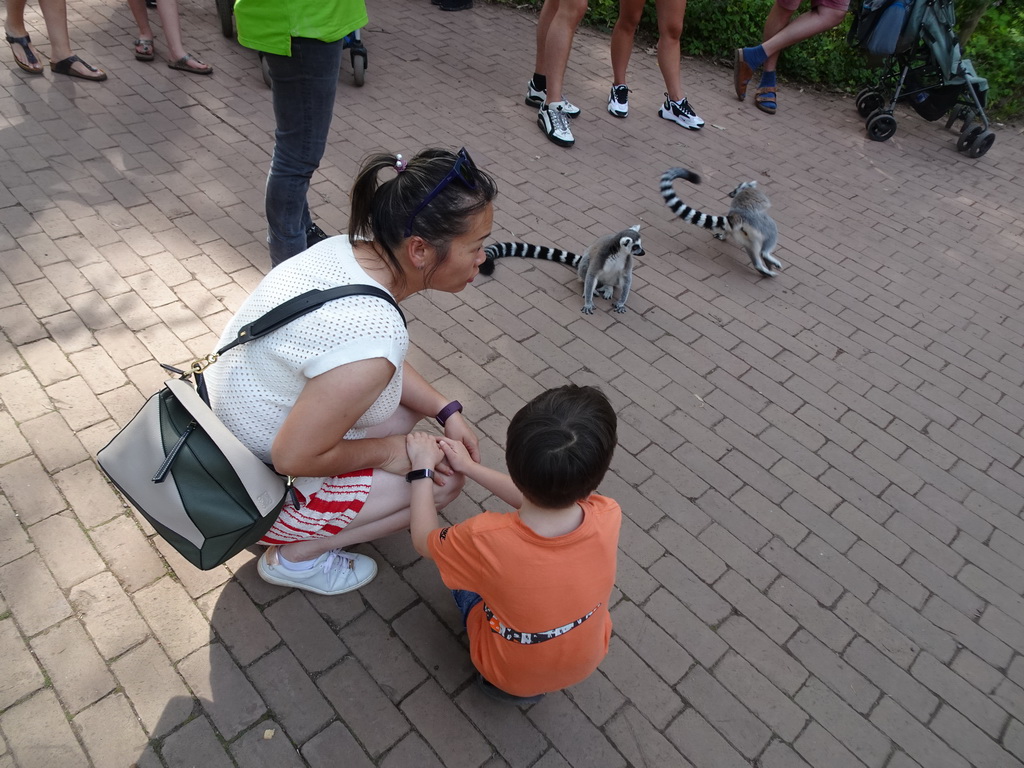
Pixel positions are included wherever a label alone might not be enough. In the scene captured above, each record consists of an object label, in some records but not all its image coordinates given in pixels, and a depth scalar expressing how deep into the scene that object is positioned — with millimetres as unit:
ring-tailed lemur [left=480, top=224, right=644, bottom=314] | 4105
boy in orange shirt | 1796
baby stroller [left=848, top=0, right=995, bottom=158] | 6605
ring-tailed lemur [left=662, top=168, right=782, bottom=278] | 4770
